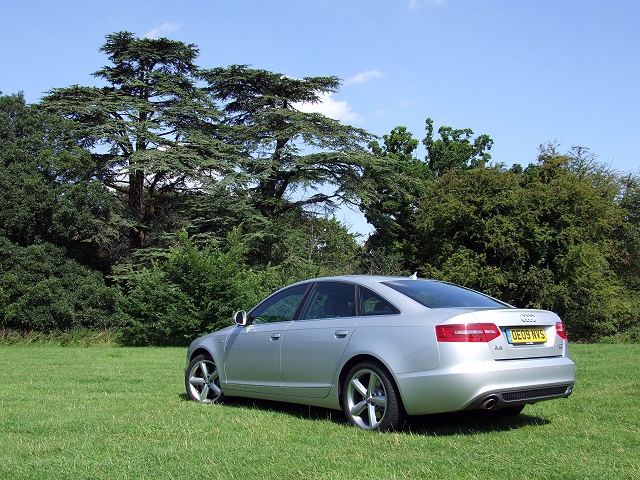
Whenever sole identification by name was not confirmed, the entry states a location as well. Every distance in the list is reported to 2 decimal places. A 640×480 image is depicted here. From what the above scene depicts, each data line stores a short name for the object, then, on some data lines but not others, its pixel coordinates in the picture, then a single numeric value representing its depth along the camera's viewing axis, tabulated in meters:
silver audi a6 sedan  5.72
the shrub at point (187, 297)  24.52
